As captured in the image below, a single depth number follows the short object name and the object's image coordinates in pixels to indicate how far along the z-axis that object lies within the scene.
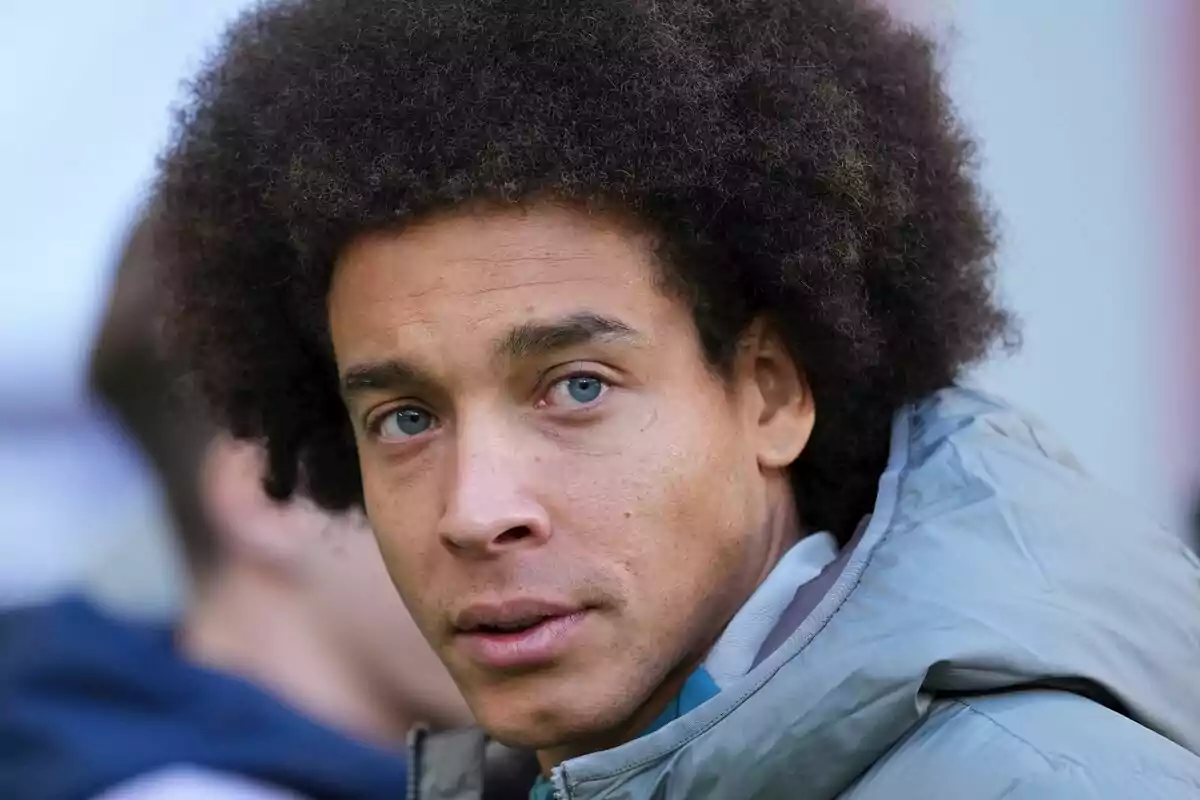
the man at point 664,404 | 2.32
